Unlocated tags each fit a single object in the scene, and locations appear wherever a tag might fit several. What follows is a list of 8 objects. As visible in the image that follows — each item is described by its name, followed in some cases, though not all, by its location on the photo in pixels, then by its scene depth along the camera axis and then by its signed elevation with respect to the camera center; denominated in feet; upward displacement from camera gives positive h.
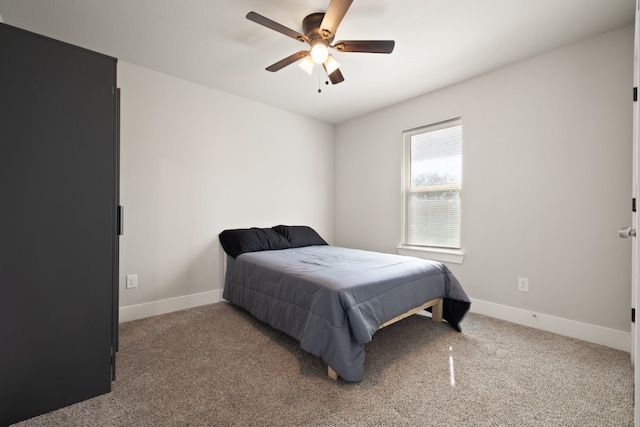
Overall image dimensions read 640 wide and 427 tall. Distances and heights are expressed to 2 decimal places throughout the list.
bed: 5.55 -1.89
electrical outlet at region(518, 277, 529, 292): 8.41 -2.06
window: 10.25 +1.12
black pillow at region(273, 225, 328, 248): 11.47 -0.92
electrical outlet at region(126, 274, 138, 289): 8.70 -2.12
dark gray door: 4.32 -0.20
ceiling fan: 5.62 +3.79
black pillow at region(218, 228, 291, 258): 9.98 -1.02
